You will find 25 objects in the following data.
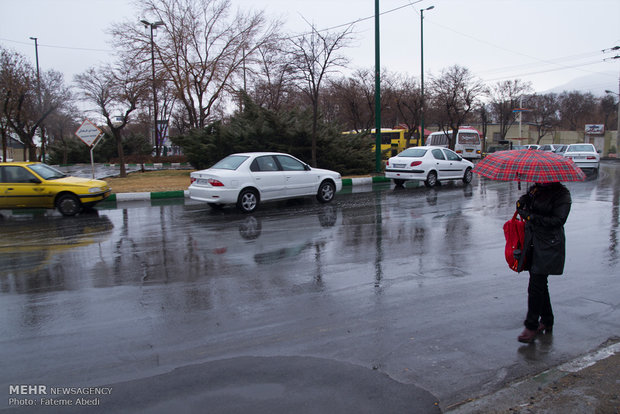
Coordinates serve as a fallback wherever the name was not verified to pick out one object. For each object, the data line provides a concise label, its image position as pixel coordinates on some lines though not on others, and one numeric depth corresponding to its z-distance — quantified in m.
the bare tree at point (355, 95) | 35.56
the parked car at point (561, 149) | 31.42
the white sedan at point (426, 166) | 17.67
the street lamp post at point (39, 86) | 24.80
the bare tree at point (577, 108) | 70.94
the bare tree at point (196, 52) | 27.12
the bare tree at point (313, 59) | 20.61
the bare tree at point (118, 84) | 25.62
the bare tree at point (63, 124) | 38.66
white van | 35.28
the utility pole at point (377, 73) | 20.53
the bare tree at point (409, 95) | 34.09
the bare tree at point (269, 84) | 29.02
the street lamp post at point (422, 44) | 31.93
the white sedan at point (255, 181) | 11.88
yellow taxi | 12.08
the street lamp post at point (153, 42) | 25.58
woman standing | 4.26
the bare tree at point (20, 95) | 21.31
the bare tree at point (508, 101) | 51.94
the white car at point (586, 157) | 25.34
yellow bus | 45.00
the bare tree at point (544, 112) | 61.44
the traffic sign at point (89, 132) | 17.03
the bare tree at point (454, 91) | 35.31
